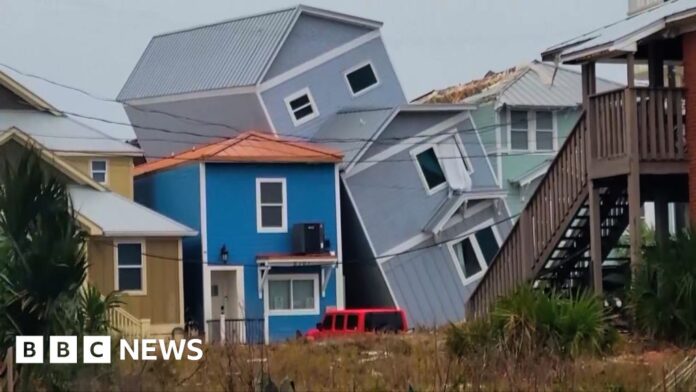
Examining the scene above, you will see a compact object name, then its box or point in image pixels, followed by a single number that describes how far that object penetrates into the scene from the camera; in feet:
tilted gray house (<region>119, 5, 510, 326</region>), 156.87
